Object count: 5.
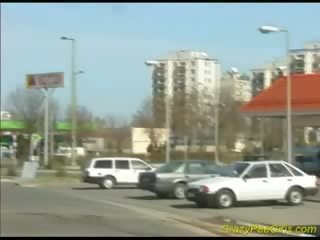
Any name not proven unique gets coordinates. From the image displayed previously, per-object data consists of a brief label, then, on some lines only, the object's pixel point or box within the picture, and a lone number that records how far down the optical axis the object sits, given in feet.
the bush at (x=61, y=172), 137.18
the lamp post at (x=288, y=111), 92.79
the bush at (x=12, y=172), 145.72
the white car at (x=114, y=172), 107.45
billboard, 194.80
